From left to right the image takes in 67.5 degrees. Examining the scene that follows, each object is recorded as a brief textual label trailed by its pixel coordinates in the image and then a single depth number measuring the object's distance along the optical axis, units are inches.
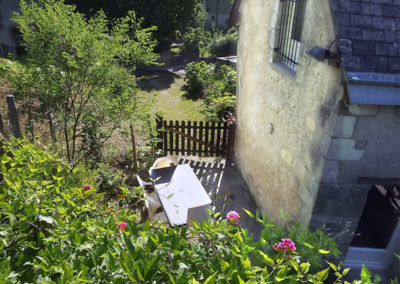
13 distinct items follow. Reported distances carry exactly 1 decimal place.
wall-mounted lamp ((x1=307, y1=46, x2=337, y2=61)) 113.1
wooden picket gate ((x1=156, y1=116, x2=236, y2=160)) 293.3
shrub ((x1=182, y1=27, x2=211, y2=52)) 769.6
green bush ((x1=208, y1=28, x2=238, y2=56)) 816.3
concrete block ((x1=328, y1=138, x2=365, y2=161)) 126.7
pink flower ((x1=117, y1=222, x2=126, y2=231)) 76.8
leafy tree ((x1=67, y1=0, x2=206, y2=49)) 617.9
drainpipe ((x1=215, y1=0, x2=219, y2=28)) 1242.1
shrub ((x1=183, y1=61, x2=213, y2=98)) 502.5
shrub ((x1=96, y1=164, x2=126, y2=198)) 217.6
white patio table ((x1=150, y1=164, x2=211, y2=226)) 186.2
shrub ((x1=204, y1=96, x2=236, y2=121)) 377.4
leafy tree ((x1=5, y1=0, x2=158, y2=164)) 171.2
